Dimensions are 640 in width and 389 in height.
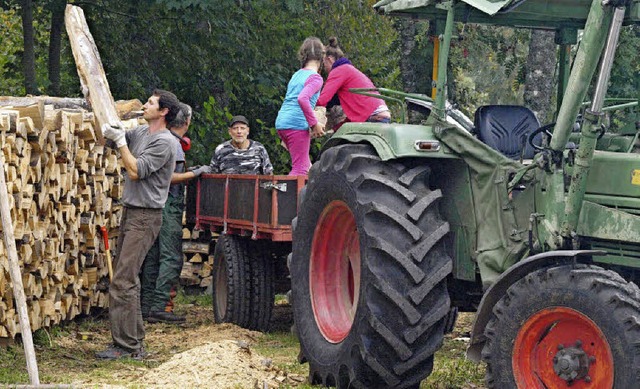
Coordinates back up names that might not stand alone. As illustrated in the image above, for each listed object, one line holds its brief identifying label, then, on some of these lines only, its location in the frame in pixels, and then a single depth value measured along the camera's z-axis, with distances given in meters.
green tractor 6.06
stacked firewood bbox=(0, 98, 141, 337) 9.11
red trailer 10.19
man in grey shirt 9.24
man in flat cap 12.02
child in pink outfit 10.57
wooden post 7.28
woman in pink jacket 10.02
